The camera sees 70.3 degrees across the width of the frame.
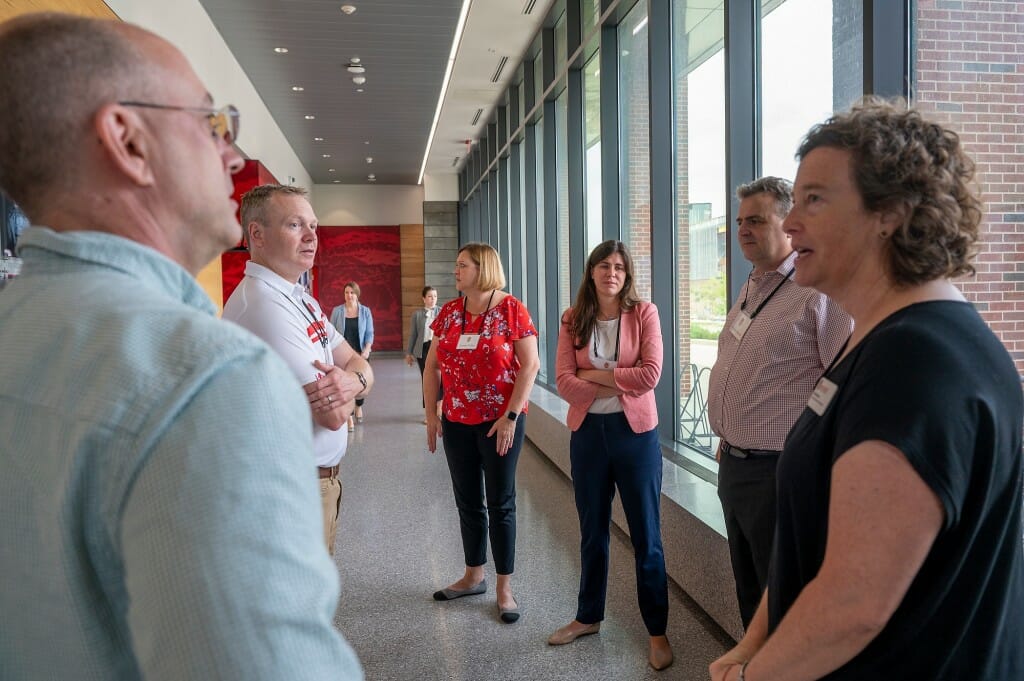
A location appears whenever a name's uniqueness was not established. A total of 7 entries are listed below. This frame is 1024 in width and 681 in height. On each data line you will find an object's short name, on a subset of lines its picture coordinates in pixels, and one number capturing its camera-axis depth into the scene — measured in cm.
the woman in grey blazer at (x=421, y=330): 912
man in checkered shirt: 225
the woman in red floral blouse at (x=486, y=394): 353
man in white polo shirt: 236
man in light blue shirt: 60
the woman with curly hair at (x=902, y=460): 96
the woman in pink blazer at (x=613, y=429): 306
